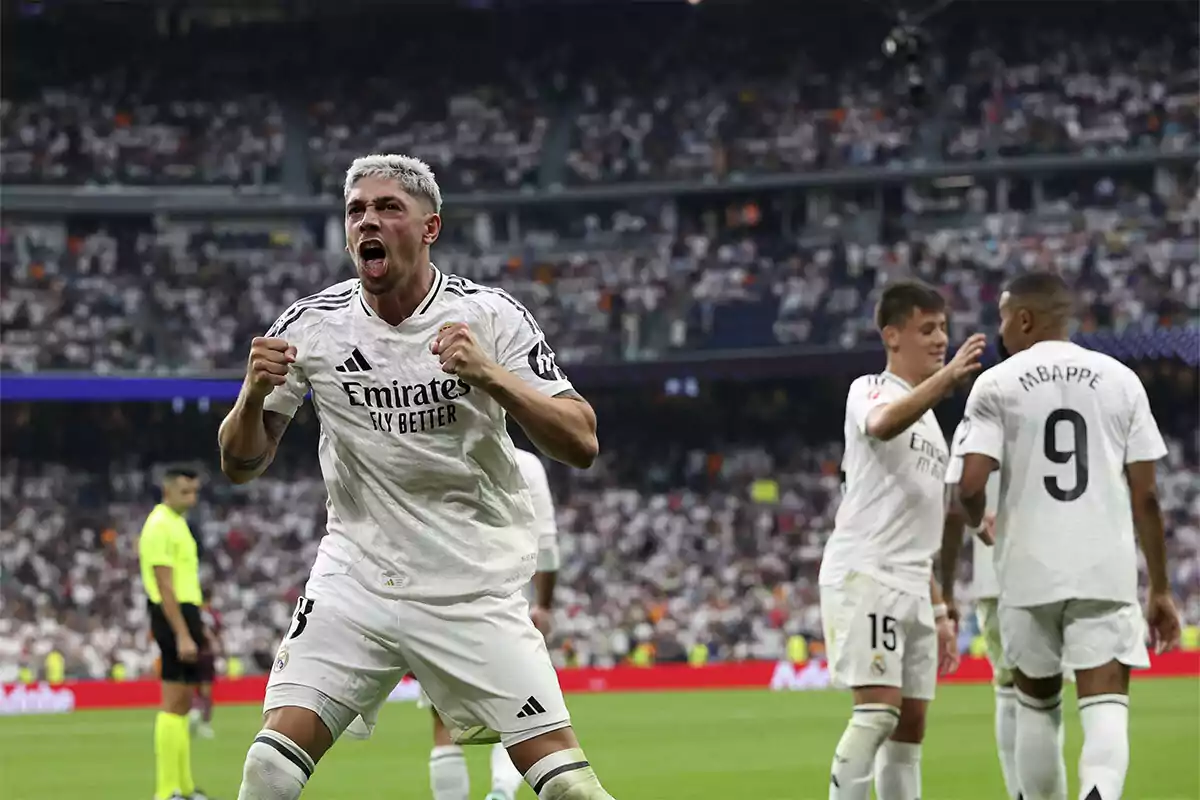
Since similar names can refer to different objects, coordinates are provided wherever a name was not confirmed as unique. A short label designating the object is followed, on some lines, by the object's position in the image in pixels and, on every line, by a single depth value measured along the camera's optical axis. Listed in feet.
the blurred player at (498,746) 30.37
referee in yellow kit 39.32
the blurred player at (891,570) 24.97
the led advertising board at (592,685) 89.76
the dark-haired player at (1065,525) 23.70
